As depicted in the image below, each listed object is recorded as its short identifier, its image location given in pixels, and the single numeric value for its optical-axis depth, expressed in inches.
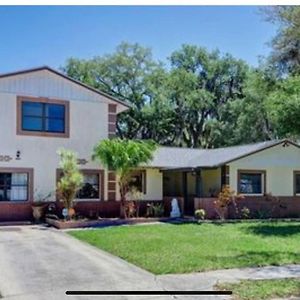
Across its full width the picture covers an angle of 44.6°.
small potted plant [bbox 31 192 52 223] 639.2
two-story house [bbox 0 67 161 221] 639.5
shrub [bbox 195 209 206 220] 653.9
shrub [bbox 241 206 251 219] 688.7
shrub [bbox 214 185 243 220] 667.8
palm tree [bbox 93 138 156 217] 639.5
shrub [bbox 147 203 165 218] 703.8
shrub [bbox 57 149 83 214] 611.7
